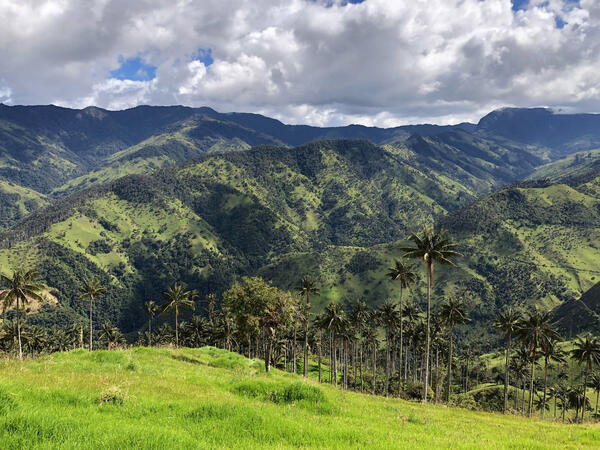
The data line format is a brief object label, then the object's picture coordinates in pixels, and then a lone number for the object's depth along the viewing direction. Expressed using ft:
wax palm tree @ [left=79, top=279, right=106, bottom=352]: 281.33
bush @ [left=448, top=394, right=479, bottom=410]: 242.37
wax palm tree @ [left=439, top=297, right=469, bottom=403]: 210.79
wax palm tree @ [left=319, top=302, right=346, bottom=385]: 251.80
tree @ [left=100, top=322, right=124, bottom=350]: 399.24
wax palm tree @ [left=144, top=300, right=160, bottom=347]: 350.64
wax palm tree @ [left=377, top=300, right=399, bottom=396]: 252.42
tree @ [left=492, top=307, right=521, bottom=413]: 210.59
